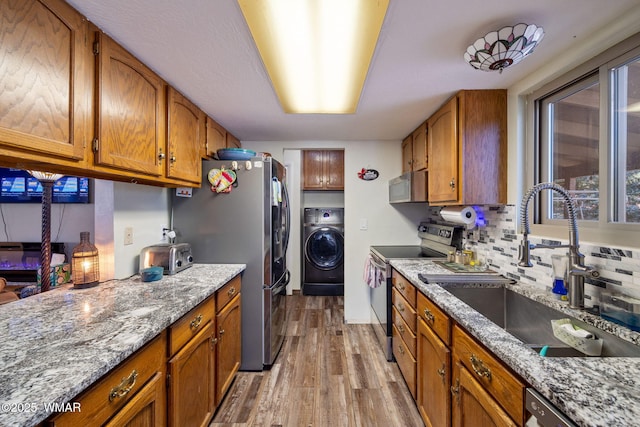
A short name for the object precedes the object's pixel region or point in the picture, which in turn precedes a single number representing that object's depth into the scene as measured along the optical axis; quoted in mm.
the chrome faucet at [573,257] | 1080
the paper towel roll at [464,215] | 1867
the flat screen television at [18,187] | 1952
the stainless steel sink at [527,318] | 930
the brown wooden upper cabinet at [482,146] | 1704
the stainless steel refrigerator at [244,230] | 2031
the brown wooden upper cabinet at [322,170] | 3857
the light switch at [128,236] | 1651
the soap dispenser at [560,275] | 1184
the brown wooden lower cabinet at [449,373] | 841
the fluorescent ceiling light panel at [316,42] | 1001
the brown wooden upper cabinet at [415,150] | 2299
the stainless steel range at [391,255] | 2217
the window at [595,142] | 1102
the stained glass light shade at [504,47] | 1034
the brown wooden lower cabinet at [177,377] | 754
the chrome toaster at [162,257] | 1680
